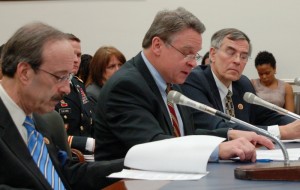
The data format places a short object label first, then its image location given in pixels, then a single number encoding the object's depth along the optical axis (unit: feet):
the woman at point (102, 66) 16.25
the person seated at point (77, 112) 14.37
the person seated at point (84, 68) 17.25
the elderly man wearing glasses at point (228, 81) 11.46
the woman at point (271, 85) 21.53
